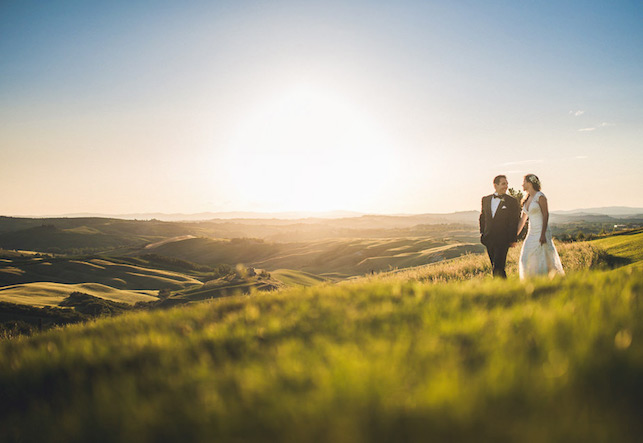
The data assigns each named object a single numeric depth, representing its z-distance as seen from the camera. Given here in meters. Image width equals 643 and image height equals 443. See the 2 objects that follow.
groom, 10.56
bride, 9.34
